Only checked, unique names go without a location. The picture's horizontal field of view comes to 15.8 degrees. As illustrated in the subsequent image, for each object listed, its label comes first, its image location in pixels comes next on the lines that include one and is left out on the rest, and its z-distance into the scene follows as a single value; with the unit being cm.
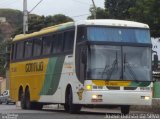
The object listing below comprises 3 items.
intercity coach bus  2255
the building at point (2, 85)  8628
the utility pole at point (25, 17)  4369
